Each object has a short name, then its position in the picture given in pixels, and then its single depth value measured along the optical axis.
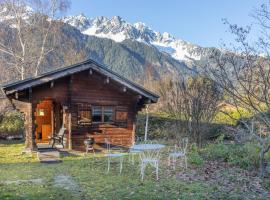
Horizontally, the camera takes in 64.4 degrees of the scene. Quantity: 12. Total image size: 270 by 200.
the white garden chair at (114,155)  6.71
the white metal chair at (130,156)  6.71
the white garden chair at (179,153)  6.97
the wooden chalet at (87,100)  9.70
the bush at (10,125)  14.10
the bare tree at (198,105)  9.16
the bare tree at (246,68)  5.48
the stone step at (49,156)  8.35
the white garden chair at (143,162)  5.89
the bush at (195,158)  7.31
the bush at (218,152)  7.96
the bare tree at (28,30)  16.96
